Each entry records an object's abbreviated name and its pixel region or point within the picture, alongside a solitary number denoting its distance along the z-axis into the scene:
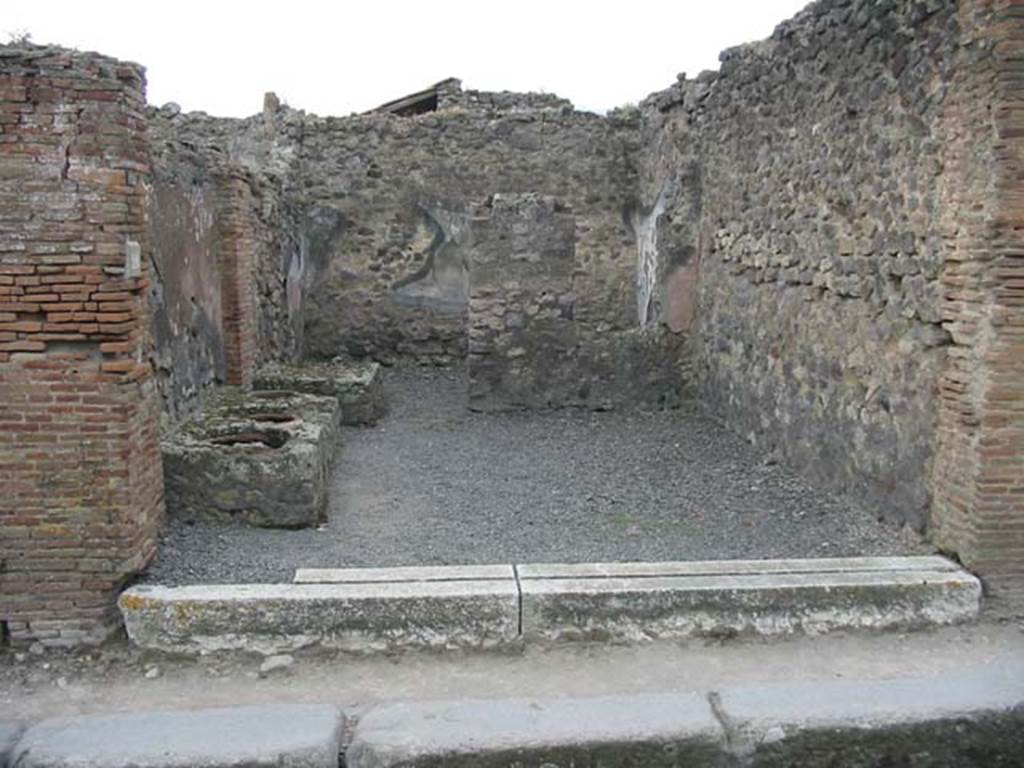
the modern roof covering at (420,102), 13.09
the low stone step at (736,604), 4.28
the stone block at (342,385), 8.15
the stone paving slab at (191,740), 3.40
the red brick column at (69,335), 3.95
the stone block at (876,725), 3.66
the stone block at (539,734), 3.51
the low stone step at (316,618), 4.12
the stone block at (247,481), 5.27
